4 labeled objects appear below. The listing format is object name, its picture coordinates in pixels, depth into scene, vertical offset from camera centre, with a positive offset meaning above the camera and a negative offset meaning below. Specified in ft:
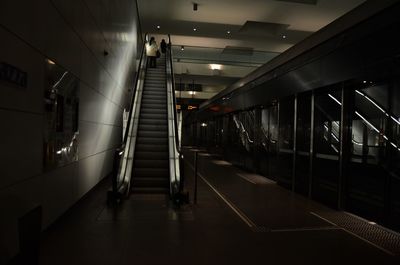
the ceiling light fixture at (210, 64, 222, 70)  57.11 +12.40
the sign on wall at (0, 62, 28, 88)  9.69 +1.78
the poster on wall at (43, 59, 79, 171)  13.62 +0.75
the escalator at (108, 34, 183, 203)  22.09 -1.03
